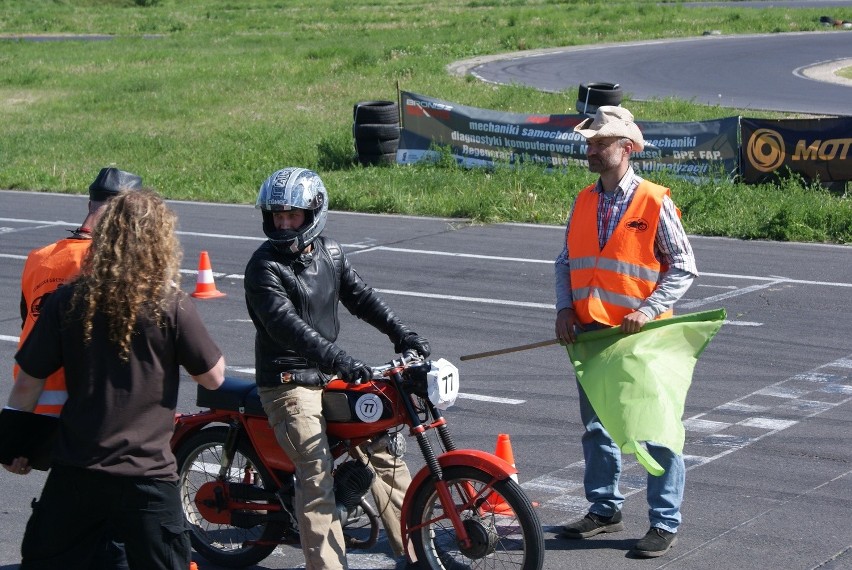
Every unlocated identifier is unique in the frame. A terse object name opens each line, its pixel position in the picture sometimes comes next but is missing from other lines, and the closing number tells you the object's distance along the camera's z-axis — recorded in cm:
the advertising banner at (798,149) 3242
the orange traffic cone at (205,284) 2428
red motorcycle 1013
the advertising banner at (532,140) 3464
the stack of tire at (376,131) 4095
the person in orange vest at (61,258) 1028
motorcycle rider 1015
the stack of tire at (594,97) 3684
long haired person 811
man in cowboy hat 1130
